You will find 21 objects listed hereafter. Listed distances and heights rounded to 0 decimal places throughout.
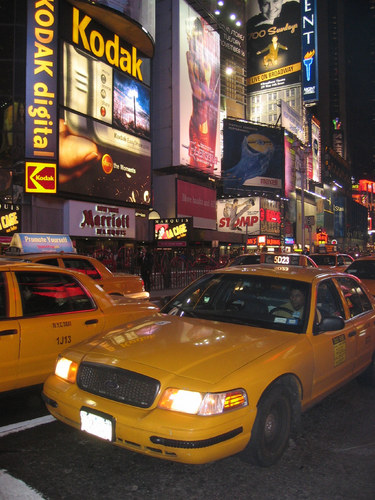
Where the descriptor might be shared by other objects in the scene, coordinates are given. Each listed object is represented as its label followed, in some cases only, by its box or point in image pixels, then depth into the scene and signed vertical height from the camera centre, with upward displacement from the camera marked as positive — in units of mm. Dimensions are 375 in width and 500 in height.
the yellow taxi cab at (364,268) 10525 -565
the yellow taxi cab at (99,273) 8084 -607
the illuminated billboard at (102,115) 24047 +8422
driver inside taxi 3986 -593
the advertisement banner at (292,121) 60122 +19440
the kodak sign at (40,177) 22438 +3699
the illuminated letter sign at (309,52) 68000 +31994
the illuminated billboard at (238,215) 50406 +3864
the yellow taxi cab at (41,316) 3943 -765
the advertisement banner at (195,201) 37438 +4308
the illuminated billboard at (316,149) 72938 +17694
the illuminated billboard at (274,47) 66938 +32623
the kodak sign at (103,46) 24703 +12884
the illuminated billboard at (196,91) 35438 +14007
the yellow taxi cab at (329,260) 16664 -546
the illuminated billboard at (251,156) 49000 +10975
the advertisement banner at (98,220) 24453 +1587
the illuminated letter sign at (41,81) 22500 +9000
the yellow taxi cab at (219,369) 2725 -932
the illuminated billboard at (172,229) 25553 +1069
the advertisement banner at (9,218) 21469 +1373
